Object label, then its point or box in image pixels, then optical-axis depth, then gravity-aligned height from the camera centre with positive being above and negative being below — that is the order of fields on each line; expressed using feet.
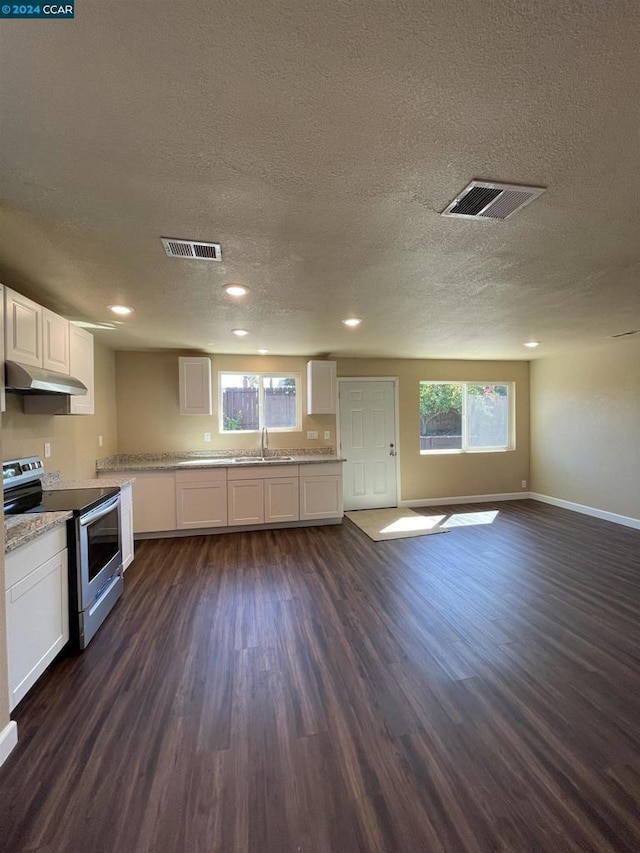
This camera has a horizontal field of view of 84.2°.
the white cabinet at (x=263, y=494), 15.23 -2.94
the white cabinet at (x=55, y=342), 8.61 +2.25
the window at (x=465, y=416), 20.21 +0.49
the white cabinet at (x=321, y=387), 17.16 +1.92
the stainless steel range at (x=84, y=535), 7.59 -2.53
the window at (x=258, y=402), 17.48 +1.27
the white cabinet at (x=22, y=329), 7.11 +2.16
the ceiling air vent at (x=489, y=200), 4.87 +3.26
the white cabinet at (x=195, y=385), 15.85 +1.93
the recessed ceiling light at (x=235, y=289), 8.41 +3.38
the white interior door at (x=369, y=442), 18.90 -0.87
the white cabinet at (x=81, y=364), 10.18 +1.97
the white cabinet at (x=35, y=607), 5.85 -3.25
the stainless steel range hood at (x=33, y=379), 6.82 +1.05
